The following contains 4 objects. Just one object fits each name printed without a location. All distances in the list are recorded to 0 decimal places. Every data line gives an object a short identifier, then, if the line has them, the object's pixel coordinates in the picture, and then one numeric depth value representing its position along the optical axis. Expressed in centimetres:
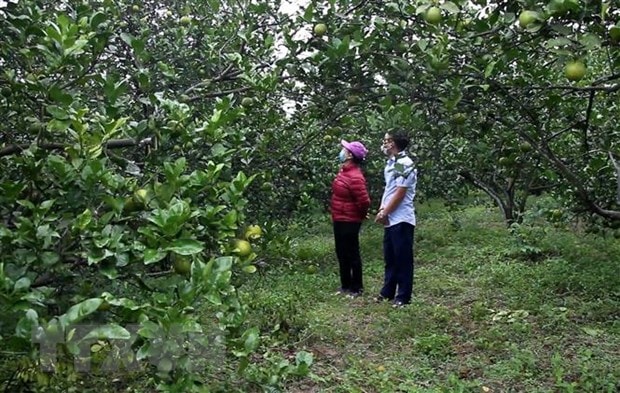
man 471
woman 529
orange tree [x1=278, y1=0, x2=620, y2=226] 223
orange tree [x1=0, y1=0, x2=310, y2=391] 159
